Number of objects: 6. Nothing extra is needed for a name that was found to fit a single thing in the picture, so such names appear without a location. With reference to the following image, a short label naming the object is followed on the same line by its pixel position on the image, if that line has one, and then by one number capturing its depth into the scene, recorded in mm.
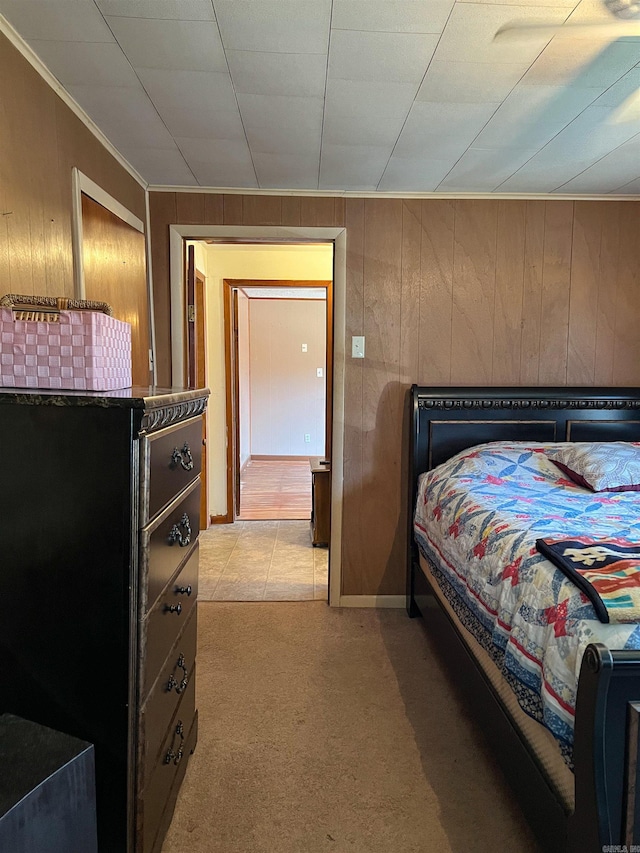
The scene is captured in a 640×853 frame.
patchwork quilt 1174
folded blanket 1139
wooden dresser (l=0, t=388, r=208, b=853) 1048
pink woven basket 1120
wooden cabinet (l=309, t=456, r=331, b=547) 4008
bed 1000
